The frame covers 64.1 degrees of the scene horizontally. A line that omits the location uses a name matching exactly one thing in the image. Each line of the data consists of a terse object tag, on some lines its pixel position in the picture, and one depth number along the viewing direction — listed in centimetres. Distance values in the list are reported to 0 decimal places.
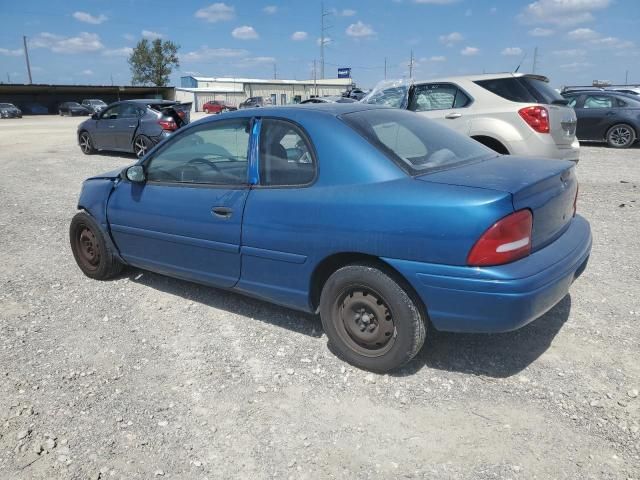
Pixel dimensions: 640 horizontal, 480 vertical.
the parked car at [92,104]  4989
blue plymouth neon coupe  261
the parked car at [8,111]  4384
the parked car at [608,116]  1251
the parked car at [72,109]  4894
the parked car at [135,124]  1201
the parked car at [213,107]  5278
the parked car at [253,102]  4309
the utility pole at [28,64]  7380
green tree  7331
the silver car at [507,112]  650
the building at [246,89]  6719
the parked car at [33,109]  5322
